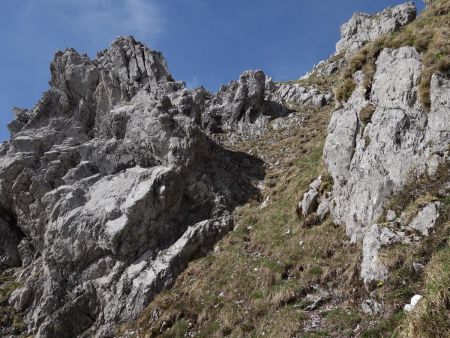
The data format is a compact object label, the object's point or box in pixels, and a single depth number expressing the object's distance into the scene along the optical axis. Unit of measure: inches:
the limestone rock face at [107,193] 966.4
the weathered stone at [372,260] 503.8
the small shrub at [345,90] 880.9
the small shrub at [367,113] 749.3
